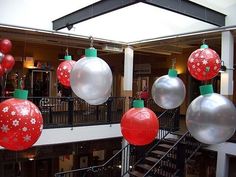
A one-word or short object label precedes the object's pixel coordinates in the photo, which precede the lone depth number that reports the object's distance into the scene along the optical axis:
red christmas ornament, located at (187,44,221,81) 3.57
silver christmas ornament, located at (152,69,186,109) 3.33
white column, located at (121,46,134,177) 10.07
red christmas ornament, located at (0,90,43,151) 2.39
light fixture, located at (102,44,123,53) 9.59
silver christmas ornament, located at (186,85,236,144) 2.29
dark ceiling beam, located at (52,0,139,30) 5.30
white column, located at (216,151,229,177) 7.44
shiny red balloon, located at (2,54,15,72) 5.57
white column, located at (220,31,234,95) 7.20
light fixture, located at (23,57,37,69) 12.79
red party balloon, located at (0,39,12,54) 5.91
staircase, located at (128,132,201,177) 7.38
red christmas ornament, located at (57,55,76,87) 3.92
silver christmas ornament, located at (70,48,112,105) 2.38
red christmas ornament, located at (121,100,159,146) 2.80
